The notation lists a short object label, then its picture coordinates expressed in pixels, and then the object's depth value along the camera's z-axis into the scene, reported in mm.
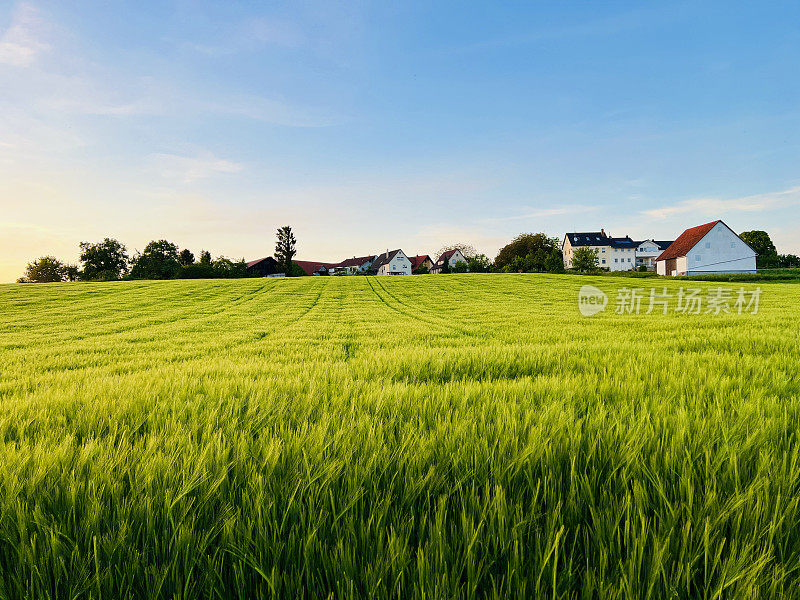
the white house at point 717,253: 62062
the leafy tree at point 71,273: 99625
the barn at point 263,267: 100388
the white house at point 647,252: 115375
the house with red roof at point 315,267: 130750
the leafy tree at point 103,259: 93269
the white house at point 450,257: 120562
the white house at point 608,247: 112188
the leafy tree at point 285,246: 112625
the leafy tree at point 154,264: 84438
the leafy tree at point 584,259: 70944
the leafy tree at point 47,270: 102000
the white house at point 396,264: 117631
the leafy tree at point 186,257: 106488
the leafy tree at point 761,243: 95812
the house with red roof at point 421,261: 122900
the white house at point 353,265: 130525
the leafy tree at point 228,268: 76694
